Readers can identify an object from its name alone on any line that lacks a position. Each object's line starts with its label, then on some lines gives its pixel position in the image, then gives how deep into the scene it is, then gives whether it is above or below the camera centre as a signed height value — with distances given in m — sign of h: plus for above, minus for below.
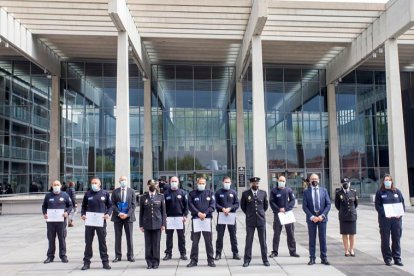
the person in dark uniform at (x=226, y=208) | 10.58 -0.87
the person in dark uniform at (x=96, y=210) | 9.73 -0.84
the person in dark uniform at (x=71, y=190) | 16.34 -0.63
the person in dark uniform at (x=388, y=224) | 9.81 -1.25
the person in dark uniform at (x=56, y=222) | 10.52 -0.99
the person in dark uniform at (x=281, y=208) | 10.97 -0.95
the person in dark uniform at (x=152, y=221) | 9.77 -1.08
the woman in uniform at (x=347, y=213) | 10.87 -1.10
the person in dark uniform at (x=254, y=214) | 9.77 -0.98
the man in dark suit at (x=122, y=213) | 10.51 -0.98
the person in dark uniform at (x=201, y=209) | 9.85 -0.87
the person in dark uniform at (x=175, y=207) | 10.76 -0.85
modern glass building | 31.12 +4.27
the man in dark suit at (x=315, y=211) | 9.85 -0.96
